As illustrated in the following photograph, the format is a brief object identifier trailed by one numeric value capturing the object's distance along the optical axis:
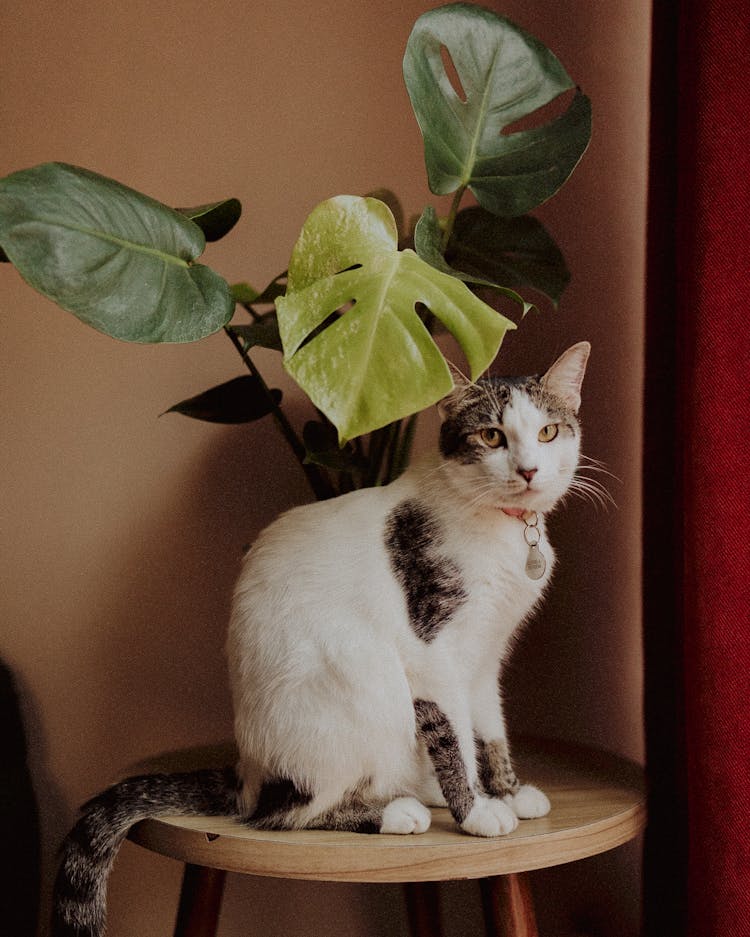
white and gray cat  0.83
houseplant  0.67
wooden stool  0.75
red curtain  0.83
